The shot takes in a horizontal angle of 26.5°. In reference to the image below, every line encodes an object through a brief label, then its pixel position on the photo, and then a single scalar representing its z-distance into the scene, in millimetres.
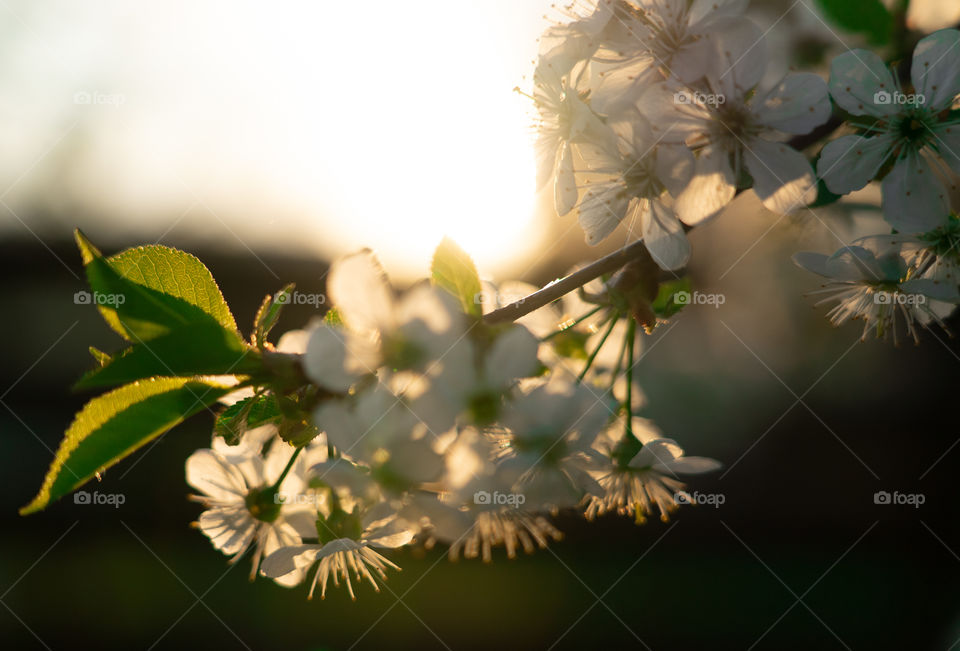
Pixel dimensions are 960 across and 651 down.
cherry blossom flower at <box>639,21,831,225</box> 290
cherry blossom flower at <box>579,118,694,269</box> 291
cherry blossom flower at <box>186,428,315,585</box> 306
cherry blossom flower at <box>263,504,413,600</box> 286
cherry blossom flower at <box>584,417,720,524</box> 300
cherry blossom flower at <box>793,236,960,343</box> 303
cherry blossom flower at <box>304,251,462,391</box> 272
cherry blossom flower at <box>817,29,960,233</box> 292
